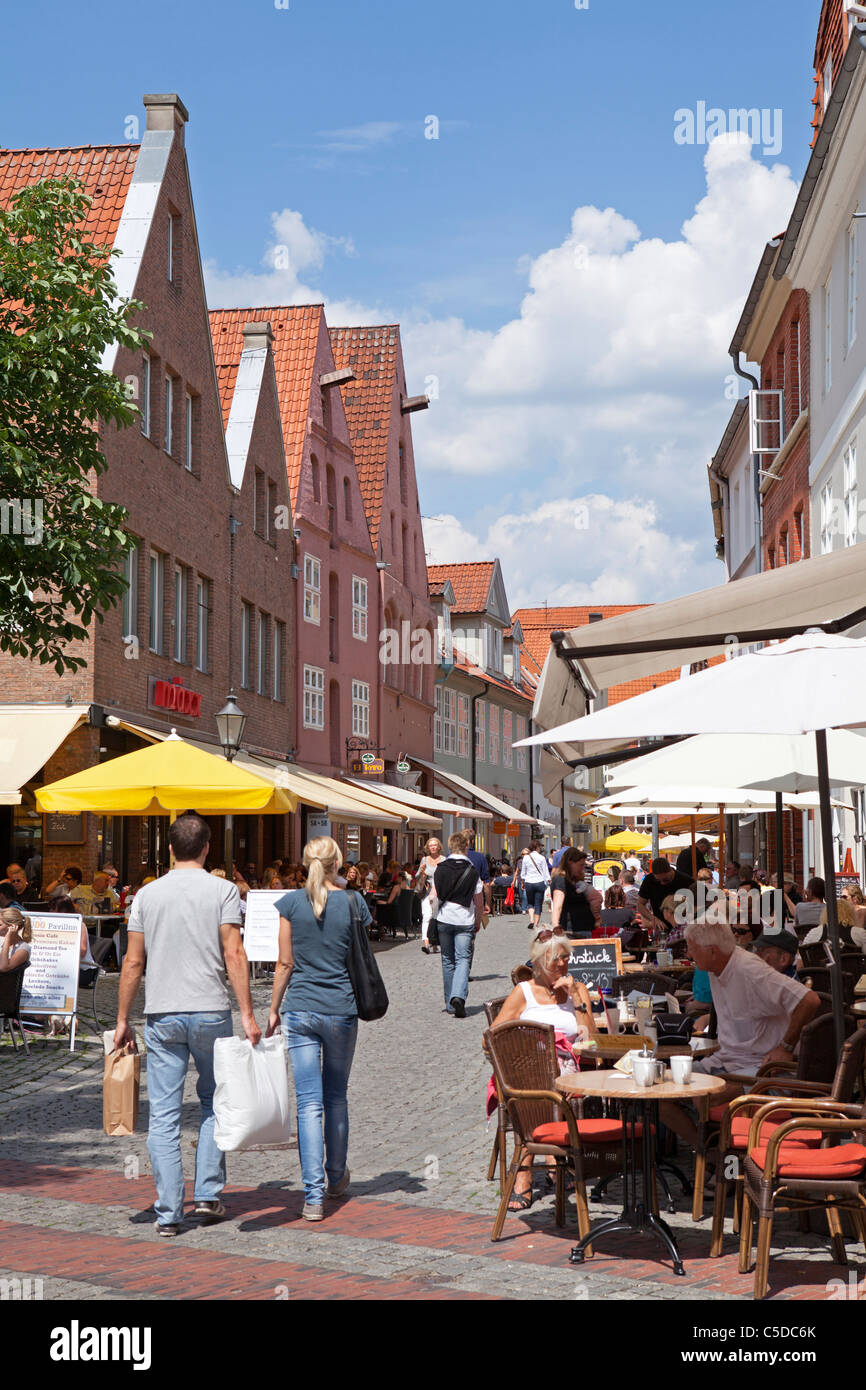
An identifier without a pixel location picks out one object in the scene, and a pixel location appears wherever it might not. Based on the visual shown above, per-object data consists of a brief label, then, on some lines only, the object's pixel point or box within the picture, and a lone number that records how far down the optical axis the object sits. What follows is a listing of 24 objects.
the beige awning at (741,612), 9.38
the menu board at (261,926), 17.65
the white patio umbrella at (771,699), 6.31
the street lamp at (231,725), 19.11
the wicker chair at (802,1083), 6.45
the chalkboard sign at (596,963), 12.06
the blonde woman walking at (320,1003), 7.54
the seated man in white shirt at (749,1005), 7.70
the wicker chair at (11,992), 12.30
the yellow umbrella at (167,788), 15.77
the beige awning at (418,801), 33.81
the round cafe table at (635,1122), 6.43
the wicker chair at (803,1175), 5.97
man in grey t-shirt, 7.04
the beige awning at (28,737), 18.53
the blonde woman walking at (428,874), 20.95
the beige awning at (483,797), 47.31
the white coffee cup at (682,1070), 6.64
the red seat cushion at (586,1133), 7.09
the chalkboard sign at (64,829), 20.95
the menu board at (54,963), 13.07
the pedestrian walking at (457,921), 16.34
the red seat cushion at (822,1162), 6.09
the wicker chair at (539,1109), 7.04
